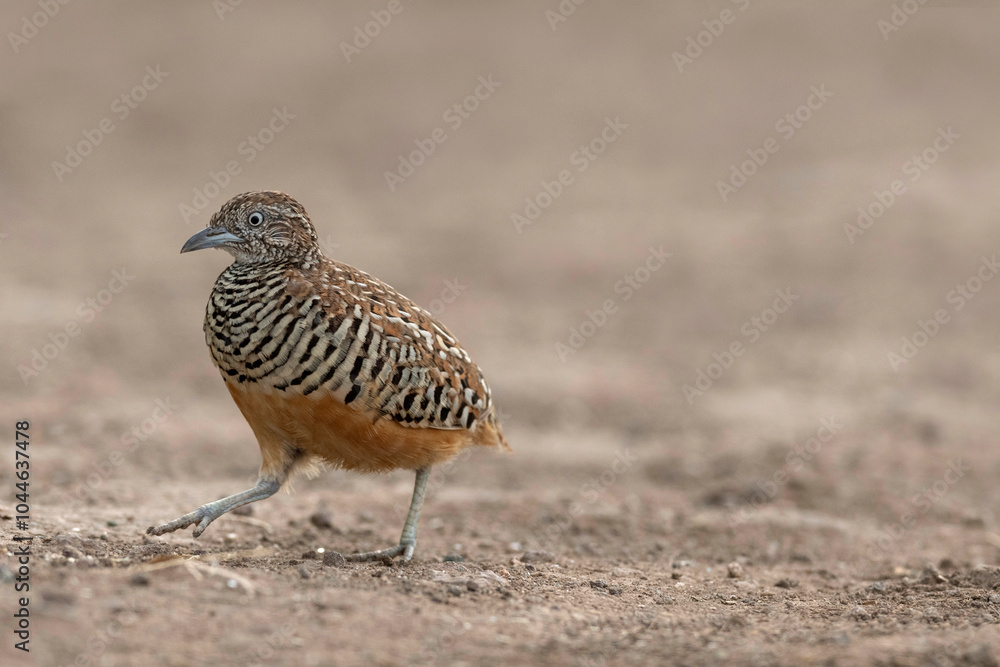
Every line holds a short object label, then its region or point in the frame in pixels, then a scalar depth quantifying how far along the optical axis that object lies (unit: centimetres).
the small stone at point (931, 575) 1352
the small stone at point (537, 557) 1390
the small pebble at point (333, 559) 1216
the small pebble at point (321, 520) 1536
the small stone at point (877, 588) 1327
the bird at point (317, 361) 1173
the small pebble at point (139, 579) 987
